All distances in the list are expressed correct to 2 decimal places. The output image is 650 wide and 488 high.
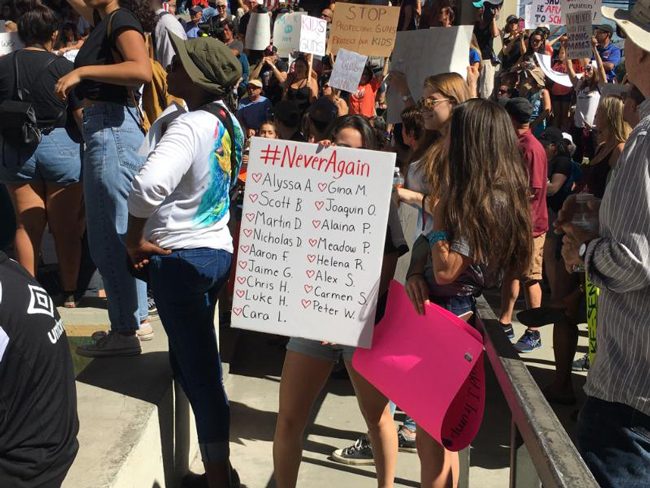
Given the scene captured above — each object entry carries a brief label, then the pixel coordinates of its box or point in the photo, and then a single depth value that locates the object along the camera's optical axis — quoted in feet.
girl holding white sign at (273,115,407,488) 11.34
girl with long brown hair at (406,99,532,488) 9.92
